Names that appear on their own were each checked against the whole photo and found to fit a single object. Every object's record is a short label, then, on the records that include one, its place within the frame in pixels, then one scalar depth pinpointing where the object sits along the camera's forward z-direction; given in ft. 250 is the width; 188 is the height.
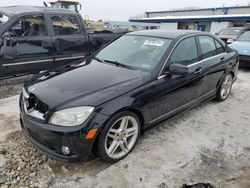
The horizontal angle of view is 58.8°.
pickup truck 16.15
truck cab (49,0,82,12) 48.68
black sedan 7.72
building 85.40
